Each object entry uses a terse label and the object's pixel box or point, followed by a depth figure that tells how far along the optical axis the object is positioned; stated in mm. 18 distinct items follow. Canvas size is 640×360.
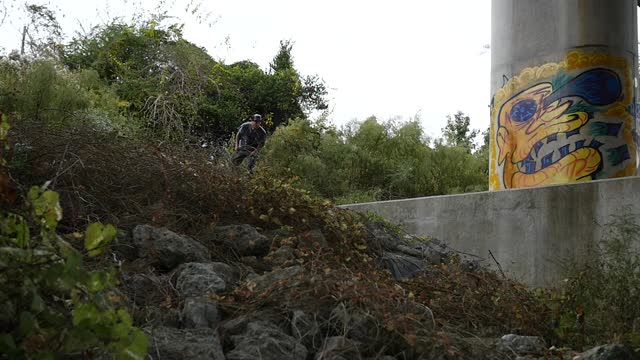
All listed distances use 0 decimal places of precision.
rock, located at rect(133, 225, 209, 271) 4656
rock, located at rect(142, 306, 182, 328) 3834
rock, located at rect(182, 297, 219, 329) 3828
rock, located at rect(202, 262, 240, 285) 4543
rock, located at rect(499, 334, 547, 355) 4422
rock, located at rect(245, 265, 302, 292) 4251
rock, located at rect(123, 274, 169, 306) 4105
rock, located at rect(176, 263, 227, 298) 4215
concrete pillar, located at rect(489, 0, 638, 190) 10984
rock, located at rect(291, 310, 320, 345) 3848
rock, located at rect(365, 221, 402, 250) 6559
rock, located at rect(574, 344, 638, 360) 4098
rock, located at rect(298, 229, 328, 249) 5418
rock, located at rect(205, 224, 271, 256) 5246
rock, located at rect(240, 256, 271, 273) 5031
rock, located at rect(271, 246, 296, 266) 5047
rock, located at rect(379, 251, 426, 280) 6073
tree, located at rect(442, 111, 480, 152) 21656
